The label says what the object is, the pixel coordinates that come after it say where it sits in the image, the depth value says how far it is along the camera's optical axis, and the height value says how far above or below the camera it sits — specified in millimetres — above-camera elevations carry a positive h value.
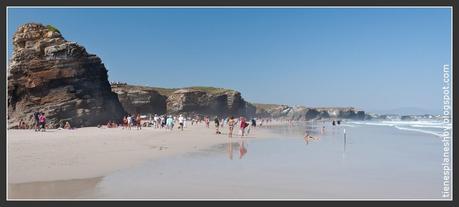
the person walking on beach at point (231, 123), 29642 -1171
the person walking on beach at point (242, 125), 30669 -1368
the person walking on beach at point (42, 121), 29219 -1017
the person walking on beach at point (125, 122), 39156 -1459
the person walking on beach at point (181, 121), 38619 -1336
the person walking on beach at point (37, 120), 30492 -1002
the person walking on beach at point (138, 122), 38184 -1424
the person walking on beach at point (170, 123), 38616 -1577
